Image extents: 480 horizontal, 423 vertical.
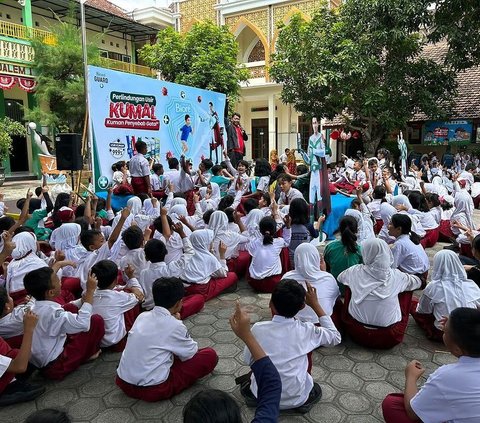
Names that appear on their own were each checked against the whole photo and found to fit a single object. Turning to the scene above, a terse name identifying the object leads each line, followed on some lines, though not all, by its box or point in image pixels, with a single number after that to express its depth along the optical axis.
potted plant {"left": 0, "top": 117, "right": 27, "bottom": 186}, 13.70
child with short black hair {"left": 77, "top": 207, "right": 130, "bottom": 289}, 4.21
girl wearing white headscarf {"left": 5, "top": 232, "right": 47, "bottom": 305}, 3.79
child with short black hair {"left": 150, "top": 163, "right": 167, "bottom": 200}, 8.70
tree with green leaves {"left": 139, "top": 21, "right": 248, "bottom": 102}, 15.67
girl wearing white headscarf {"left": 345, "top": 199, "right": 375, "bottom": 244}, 5.14
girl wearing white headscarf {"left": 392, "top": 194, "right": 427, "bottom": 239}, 5.96
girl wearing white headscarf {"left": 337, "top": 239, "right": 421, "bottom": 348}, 3.26
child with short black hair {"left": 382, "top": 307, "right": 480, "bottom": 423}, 1.81
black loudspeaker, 6.84
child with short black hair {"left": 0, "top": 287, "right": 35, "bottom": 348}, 2.98
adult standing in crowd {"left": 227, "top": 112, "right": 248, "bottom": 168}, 13.27
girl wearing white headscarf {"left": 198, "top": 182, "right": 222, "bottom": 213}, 7.12
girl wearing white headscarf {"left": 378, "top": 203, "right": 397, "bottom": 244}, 5.67
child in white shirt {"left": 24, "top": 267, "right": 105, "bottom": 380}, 2.83
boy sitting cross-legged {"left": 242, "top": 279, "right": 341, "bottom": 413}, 2.44
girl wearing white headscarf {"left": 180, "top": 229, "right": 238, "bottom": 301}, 4.32
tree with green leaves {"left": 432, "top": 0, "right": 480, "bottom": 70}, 10.42
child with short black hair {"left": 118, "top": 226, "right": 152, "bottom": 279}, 4.27
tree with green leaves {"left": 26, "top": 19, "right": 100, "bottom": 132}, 16.53
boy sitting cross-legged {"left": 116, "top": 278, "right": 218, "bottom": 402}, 2.62
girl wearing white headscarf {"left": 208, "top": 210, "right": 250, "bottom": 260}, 5.13
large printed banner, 8.47
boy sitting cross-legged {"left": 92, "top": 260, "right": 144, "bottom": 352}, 3.19
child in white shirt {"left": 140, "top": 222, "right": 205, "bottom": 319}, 3.92
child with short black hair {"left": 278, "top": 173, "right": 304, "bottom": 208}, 6.76
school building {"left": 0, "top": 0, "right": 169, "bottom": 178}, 16.45
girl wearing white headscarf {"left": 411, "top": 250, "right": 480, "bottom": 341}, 3.21
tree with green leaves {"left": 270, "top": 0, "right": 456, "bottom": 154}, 13.27
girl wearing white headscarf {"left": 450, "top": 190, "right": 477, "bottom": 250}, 5.95
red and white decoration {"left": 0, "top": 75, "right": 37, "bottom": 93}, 15.98
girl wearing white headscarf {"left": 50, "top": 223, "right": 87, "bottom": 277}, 4.49
